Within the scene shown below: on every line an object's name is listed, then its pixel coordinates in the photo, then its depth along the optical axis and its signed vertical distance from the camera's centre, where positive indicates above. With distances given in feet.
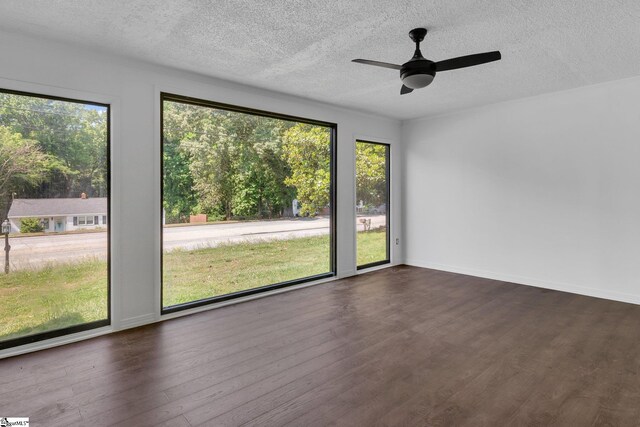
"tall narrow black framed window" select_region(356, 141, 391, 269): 19.16 +0.68
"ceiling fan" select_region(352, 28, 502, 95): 9.12 +4.08
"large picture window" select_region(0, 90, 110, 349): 9.63 +0.04
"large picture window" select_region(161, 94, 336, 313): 12.65 +0.65
